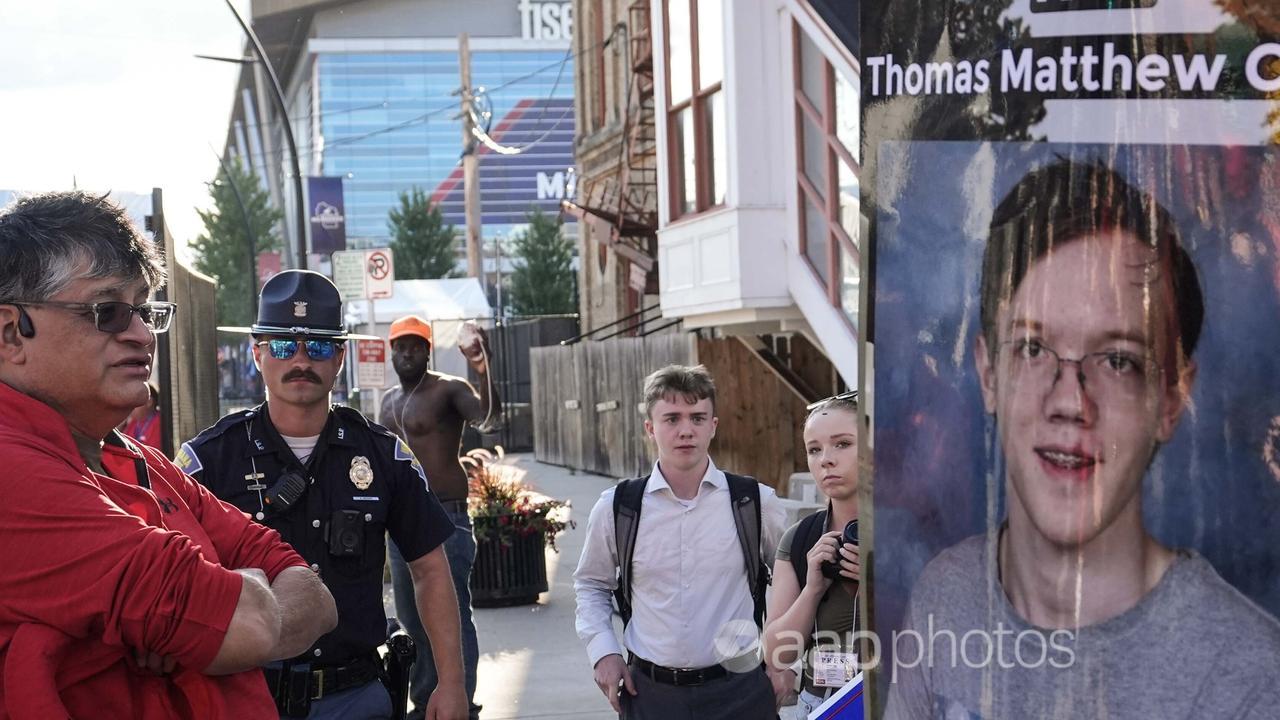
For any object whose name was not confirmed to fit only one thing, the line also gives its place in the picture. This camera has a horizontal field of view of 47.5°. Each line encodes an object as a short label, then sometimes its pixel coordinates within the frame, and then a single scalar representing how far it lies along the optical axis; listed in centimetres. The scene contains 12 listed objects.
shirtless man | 869
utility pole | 3828
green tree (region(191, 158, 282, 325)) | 6159
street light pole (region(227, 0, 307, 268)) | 1969
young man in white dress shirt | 498
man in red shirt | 241
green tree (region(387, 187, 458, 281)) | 7081
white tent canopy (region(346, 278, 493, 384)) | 3809
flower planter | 1162
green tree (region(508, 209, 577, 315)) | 5700
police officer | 413
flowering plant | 1151
